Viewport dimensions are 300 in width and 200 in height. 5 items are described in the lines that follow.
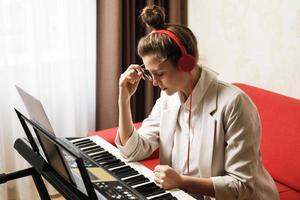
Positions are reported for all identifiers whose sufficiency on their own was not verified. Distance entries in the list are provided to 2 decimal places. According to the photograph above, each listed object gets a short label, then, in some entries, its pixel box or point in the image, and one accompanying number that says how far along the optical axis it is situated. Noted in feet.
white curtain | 10.49
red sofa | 8.78
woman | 7.11
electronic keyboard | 6.85
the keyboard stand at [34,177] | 7.70
